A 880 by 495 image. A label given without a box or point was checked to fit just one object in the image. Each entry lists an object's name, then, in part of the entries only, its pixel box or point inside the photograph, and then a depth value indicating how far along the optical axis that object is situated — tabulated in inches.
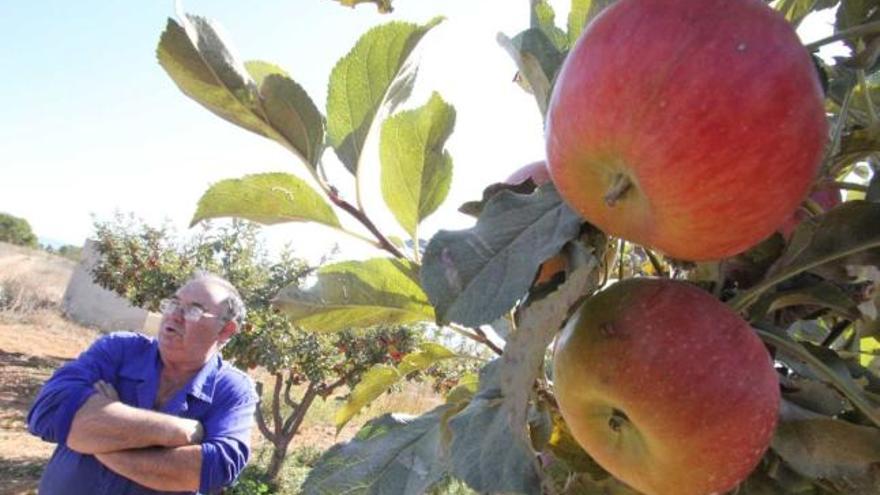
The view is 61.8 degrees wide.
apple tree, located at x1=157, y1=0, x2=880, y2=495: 19.1
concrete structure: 785.6
